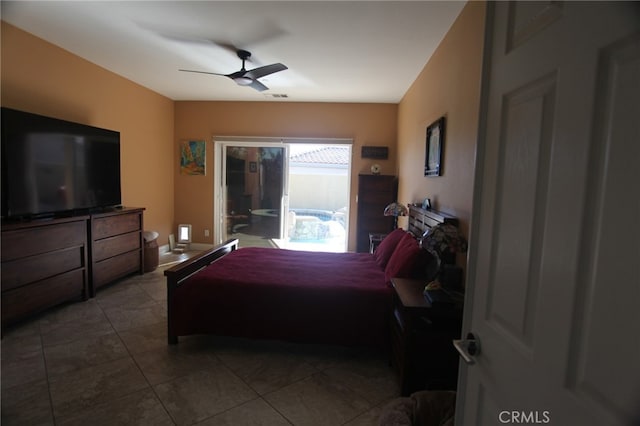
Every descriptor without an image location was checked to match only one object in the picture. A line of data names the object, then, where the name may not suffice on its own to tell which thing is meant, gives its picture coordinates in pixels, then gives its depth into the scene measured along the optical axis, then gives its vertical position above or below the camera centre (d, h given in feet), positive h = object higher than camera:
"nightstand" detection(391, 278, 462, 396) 5.92 -3.02
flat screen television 8.46 +0.42
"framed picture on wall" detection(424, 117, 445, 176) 8.80 +1.40
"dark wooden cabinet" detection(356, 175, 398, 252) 15.62 -0.53
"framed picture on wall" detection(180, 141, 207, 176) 17.89 +1.62
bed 7.37 -2.82
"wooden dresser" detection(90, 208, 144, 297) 10.90 -2.46
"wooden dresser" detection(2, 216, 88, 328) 8.10 -2.52
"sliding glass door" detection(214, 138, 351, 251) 18.02 -0.23
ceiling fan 10.06 +3.80
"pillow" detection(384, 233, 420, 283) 7.48 -1.72
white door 1.72 -0.13
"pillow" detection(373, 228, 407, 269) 9.68 -1.83
